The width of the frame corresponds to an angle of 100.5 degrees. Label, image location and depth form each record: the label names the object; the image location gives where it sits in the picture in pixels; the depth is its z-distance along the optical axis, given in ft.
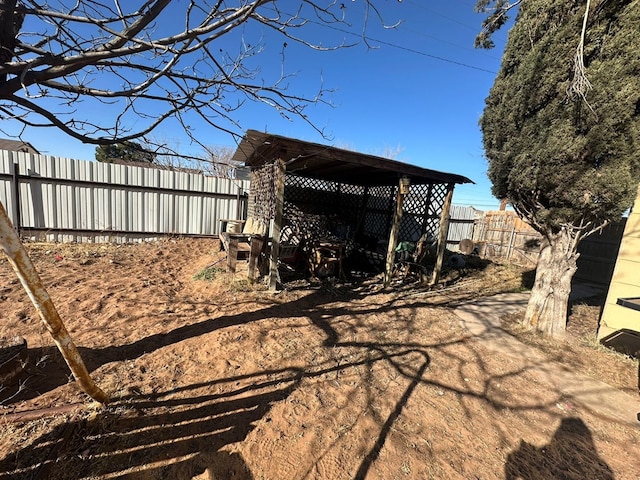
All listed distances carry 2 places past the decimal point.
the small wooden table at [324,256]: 18.80
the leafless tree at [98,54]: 4.58
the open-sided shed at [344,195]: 15.21
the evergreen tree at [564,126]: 9.96
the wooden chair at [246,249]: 15.52
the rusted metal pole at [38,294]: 3.91
